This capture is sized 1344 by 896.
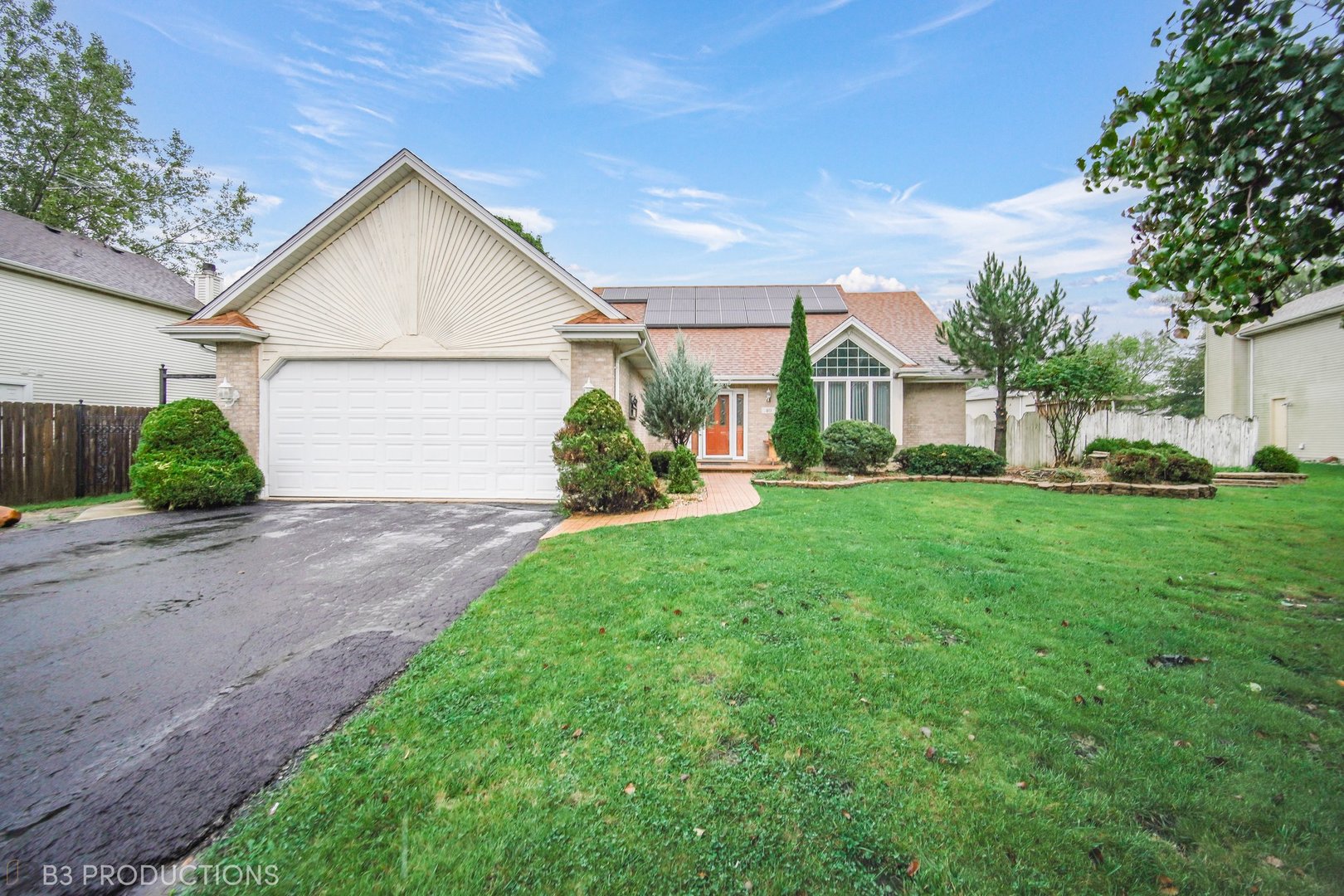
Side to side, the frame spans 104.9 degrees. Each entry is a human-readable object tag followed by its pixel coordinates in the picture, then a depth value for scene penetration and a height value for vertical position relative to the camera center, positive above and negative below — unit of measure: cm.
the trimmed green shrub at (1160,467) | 1019 -44
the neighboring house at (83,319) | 1293 +353
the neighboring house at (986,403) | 2788 +242
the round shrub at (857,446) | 1284 -1
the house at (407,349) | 939 +180
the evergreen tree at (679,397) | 1230 +119
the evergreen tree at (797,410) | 1214 +86
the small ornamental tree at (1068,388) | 1257 +143
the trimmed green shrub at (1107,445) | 1221 +2
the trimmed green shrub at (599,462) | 812 -25
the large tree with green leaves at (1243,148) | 292 +184
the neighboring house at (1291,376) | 1631 +245
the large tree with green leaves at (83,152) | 1841 +1144
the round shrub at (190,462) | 831 -24
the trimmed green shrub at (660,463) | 1230 -40
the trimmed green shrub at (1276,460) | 1250 -37
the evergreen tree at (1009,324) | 1425 +341
